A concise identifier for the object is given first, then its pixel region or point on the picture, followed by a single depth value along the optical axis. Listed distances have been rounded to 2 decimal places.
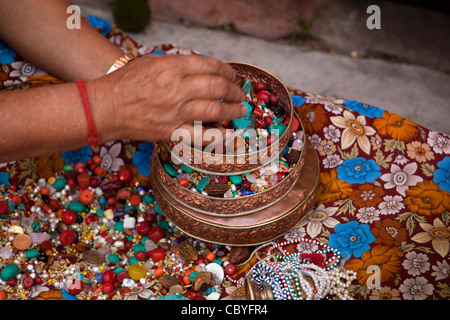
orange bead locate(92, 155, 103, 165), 0.76
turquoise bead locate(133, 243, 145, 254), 0.69
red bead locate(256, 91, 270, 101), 0.67
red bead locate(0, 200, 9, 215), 0.69
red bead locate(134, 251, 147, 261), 0.68
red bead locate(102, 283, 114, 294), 0.65
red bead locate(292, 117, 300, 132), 0.68
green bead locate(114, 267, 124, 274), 0.67
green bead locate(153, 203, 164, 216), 0.72
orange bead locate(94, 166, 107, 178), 0.75
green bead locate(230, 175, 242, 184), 0.63
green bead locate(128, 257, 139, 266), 0.68
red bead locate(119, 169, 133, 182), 0.75
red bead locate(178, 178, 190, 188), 0.63
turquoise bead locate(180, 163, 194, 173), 0.64
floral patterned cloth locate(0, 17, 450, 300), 0.65
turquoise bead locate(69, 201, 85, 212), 0.71
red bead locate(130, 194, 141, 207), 0.73
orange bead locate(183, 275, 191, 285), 0.65
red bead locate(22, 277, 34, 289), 0.64
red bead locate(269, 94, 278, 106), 0.67
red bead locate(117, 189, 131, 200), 0.73
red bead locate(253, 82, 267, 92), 0.69
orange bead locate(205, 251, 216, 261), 0.68
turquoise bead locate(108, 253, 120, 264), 0.68
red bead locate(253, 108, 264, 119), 0.65
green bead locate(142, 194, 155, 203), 0.74
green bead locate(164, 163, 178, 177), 0.65
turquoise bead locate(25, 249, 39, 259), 0.67
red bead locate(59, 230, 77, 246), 0.68
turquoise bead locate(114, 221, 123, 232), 0.71
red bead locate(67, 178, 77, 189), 0.74
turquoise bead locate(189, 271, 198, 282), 0.66
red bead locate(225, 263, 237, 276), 0.66
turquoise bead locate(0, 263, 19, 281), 0.65
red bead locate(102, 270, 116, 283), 0.66
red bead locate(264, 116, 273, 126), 0.64
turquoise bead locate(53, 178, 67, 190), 0.74
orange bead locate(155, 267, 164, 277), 0.67
